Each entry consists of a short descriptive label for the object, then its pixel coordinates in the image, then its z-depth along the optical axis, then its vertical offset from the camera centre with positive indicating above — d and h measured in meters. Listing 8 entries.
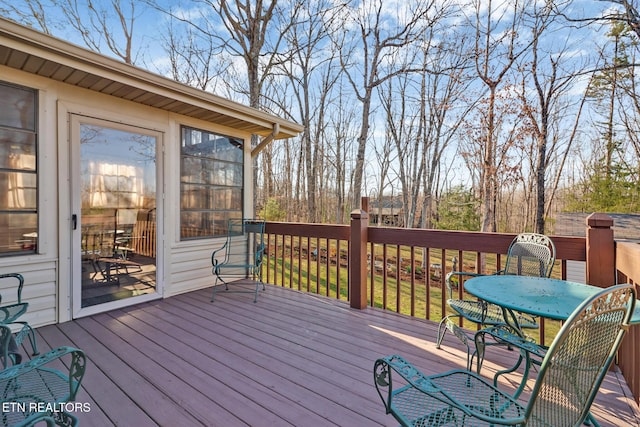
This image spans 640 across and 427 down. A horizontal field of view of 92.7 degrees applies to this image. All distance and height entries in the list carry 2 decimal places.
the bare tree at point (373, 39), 7.84 +4.76
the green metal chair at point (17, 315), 1.80 -0.72
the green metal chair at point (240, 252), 4.28 -0.61
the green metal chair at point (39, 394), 1.09 -0.75
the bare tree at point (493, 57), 6.90 +3.65
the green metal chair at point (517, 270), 2.17 -0.47
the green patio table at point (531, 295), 1.38 -0.45
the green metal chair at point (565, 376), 0.90 -0.53
